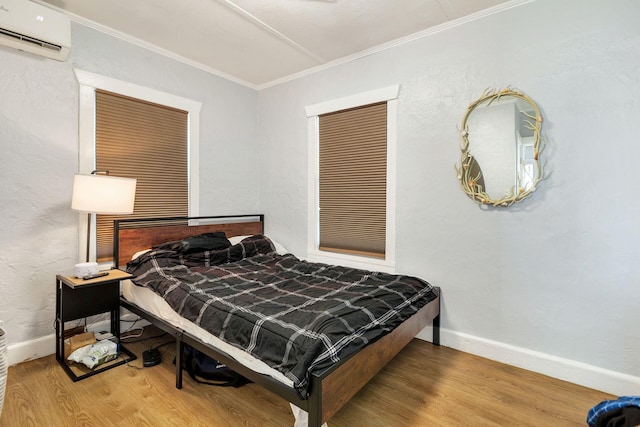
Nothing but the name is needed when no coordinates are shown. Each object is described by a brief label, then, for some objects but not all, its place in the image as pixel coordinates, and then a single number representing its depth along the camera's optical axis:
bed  1.44
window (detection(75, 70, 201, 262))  2.62
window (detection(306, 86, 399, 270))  2.93
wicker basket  1.56
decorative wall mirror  2.23
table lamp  2.24
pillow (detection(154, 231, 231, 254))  2.81
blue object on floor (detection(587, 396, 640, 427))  0.96
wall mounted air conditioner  2.12
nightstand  2.20
